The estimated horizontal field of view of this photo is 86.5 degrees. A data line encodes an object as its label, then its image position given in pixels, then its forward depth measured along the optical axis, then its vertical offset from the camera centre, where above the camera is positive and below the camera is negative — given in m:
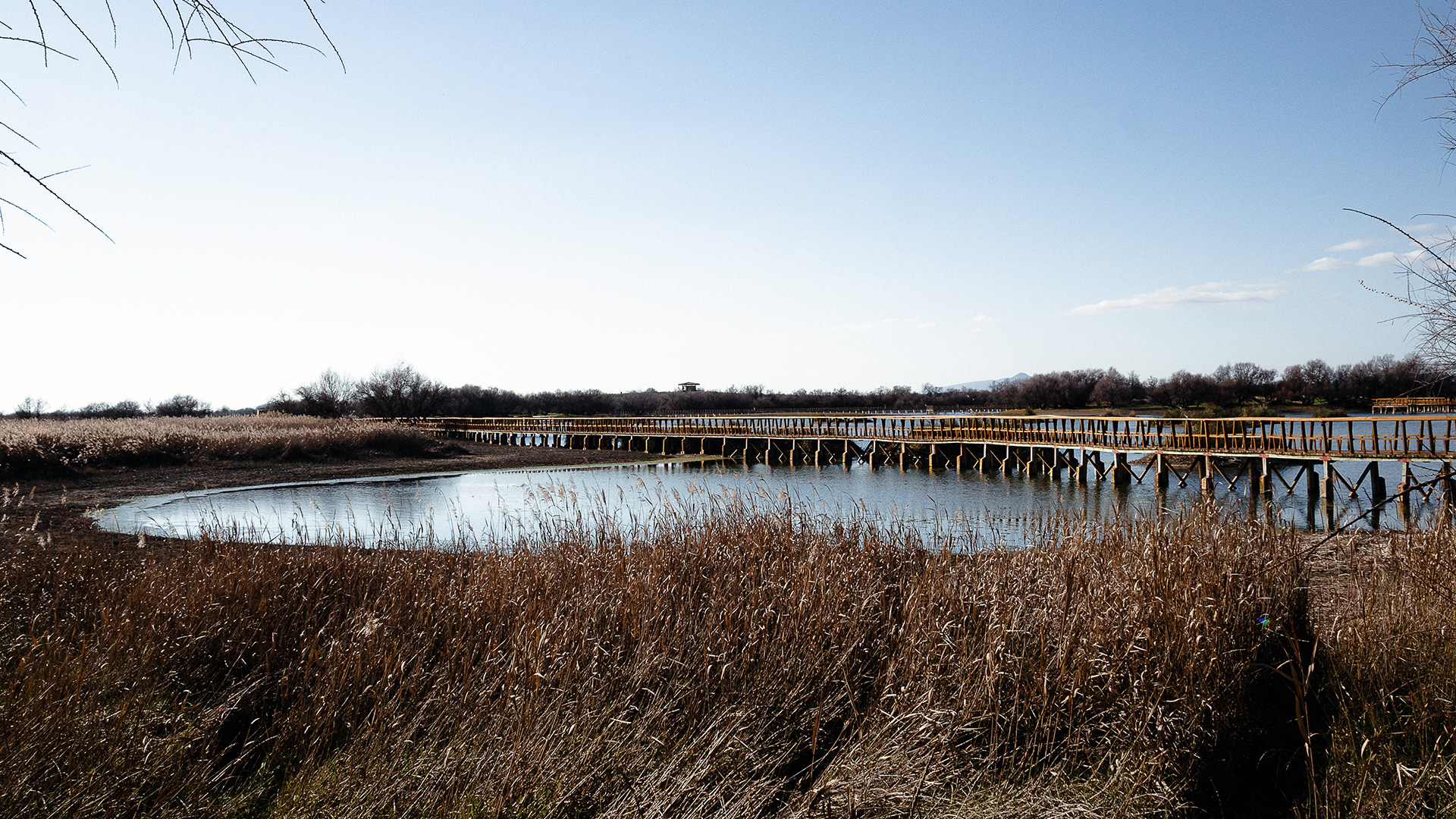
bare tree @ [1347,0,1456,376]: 4.73 +0.43
